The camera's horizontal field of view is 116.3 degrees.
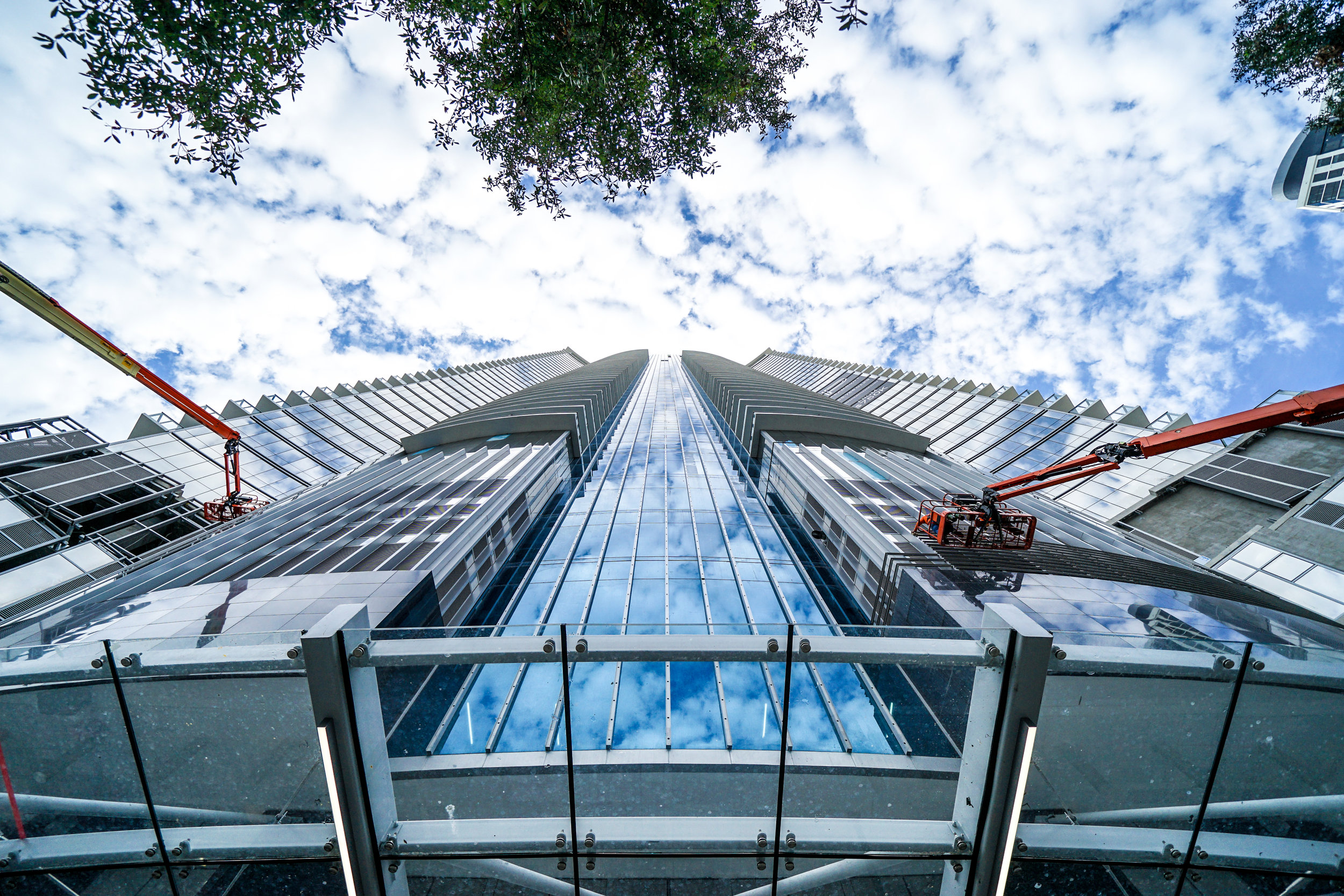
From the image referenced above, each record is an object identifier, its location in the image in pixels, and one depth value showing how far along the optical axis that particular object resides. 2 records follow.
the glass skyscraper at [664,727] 4.21
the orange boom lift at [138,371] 19.27
